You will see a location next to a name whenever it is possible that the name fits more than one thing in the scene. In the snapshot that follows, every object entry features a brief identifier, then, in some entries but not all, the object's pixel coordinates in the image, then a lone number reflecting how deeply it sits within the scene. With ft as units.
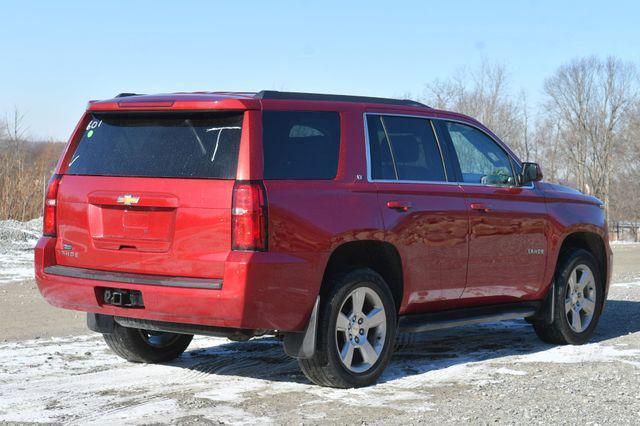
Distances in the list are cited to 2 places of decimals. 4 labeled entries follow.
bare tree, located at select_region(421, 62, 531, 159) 191.72
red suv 18.72
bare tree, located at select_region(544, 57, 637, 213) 233.96
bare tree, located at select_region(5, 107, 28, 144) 93.58
